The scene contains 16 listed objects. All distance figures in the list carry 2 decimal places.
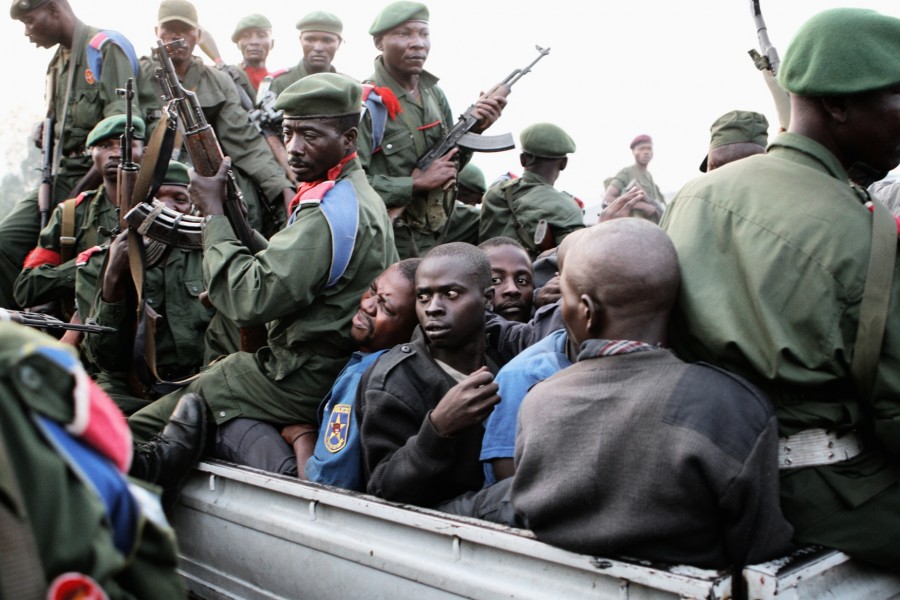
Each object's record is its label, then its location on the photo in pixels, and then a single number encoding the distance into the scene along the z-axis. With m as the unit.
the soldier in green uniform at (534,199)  5.00
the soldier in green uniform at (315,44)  7.09
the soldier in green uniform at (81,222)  5.08
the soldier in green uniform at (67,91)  5.83
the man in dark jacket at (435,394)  2.50
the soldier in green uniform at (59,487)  1.12
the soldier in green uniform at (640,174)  10.54
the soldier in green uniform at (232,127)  6.35
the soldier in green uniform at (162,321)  4.16
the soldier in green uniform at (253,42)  8.14
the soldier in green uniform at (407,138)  5.05
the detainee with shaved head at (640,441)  1.96
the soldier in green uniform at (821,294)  2.08
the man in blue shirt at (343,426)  3.10
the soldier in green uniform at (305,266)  3.32
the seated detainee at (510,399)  2.64
